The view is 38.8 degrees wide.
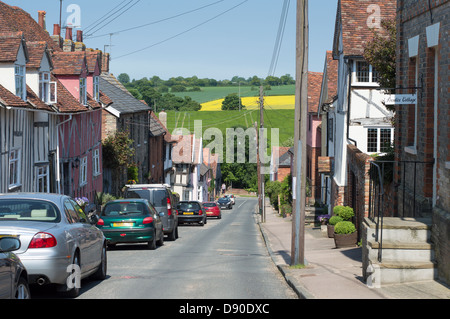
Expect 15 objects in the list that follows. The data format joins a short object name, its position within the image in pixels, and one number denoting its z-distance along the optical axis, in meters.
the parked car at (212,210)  48.72
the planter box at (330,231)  23.93
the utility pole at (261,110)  41.56
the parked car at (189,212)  36.12
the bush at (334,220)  21.80
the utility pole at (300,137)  14.16
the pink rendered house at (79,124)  27.75
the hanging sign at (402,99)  11.76
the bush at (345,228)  19.08
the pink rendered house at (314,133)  40.91
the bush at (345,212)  21.56
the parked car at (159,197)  23.55
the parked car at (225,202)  73.44
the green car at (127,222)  18.69
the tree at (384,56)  18.17
